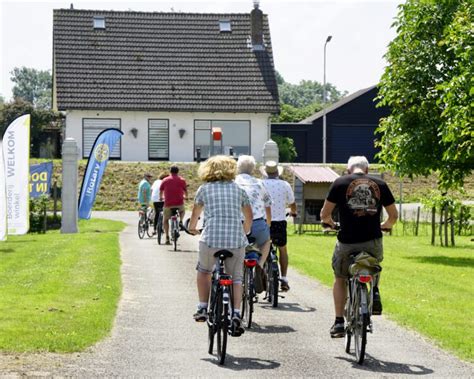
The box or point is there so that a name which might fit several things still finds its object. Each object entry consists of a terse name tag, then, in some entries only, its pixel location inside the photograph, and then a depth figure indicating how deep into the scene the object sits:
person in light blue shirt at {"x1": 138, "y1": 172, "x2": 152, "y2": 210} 31.30
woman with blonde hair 11.16
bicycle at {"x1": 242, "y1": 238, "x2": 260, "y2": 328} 13.12
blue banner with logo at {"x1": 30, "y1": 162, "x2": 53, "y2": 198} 39.16
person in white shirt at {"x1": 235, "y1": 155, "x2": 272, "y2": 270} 13.56
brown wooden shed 34.91
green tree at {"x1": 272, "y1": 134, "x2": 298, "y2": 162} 66.88
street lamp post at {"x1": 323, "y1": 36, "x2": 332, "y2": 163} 65.71
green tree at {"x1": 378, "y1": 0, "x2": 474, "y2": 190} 28.20
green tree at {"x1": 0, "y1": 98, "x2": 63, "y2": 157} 70.38
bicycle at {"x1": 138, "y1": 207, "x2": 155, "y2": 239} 30.19
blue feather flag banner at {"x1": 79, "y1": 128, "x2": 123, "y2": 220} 35.91
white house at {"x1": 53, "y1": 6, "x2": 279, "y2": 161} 62.41
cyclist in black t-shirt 11.10
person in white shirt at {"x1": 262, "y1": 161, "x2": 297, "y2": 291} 15.59
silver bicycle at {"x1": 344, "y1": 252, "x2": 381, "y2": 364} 10.66
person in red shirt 25.88
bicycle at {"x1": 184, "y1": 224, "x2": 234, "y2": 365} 10.69
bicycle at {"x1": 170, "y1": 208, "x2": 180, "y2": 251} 25.37
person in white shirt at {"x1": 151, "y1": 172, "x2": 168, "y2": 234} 28.12
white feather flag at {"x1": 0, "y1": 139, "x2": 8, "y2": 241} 25.53
